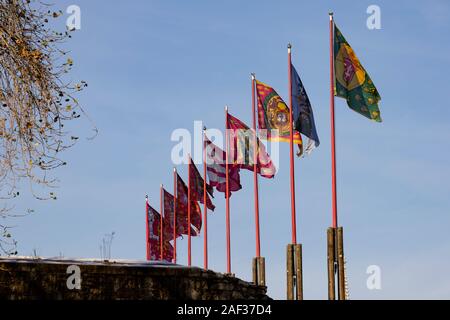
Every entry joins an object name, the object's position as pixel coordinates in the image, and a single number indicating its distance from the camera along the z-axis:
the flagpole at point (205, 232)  40.81
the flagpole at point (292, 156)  30.44
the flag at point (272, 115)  32.06
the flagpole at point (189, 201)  42.16
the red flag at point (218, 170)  38.47
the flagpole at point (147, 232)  48.65
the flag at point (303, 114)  30.69
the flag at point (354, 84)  28.45
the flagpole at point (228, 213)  37.90
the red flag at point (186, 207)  43.84
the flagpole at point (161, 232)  45.87
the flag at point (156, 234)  48.09
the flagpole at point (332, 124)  28.06
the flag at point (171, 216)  45.09
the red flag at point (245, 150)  35.25
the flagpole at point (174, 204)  44.41
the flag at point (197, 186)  41.62
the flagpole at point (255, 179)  34.69
